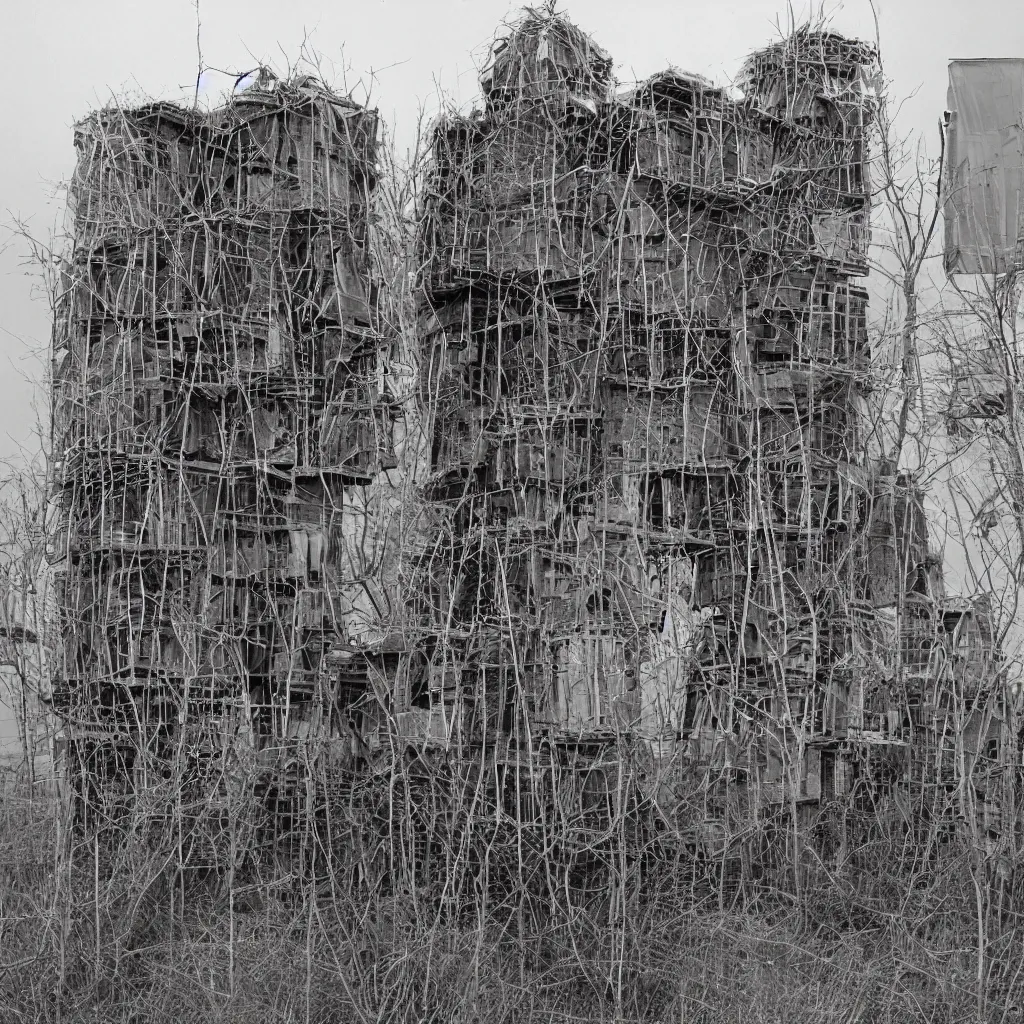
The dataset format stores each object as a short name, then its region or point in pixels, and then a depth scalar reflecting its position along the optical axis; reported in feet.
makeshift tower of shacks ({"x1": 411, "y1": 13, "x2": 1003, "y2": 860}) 67.56
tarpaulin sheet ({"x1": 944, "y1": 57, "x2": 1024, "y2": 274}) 76.84
